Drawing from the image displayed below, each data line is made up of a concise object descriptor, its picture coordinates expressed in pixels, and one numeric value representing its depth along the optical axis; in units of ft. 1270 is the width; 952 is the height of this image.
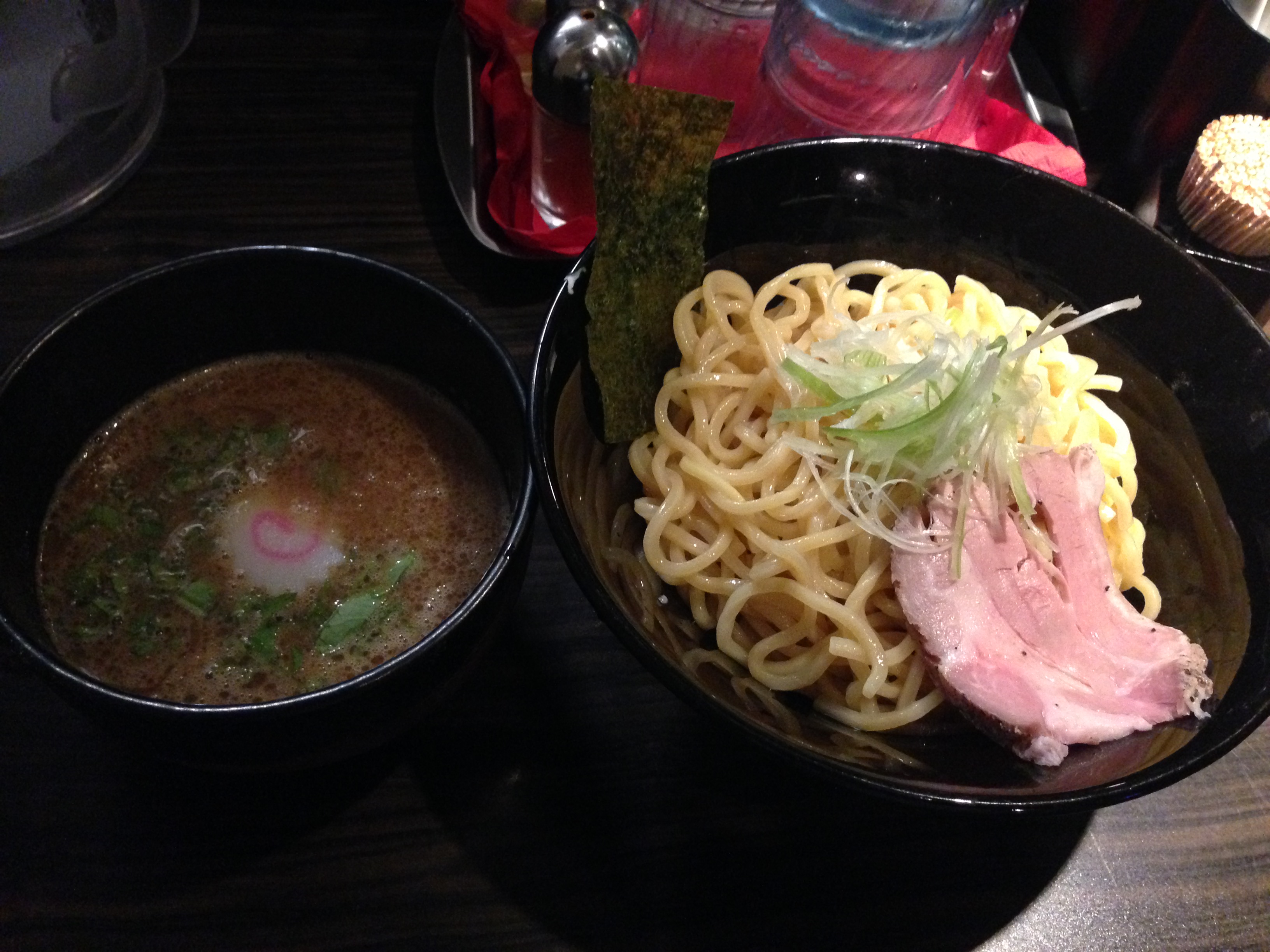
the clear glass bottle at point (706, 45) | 1.82
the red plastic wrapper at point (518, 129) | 1.76
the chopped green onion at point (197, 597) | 1.15
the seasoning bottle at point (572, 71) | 1.64
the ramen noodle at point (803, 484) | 1.21
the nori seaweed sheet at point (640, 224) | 1.17
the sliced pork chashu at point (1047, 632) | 1.13
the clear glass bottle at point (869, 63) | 1.72
